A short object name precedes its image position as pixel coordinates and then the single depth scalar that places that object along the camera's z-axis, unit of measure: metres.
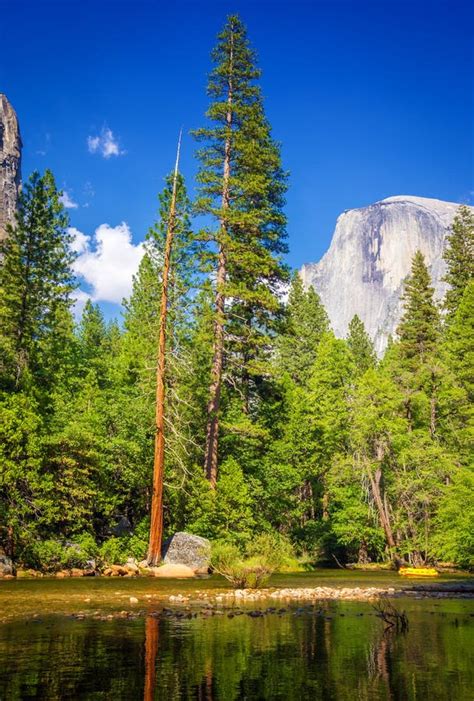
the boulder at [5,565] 20.62
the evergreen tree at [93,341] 38.97
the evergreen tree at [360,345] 60.19
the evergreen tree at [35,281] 28.73
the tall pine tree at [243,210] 31.44
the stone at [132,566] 22.48
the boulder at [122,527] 26.60
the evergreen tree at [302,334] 52.12
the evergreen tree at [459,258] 53.50
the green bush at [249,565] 16.61
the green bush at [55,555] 21.81
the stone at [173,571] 22.02
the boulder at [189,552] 23.02
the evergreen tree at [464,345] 40.28
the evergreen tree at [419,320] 50.28
